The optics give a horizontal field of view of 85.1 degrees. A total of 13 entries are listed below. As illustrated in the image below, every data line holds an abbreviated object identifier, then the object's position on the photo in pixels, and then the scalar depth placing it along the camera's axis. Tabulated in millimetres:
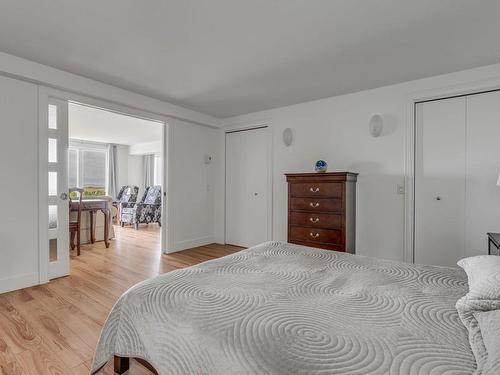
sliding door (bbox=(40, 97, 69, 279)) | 2898
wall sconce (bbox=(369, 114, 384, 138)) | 3250
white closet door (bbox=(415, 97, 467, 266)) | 2877
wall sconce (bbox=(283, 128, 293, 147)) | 4000
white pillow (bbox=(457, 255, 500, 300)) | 924
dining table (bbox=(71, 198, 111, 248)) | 4242
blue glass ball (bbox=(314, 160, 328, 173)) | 3373
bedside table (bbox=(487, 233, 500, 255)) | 2082
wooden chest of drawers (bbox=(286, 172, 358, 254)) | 2949
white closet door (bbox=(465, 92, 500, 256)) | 2701
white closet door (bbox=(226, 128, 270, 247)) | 4352
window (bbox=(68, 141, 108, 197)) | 7688
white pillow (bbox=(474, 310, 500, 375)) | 640
